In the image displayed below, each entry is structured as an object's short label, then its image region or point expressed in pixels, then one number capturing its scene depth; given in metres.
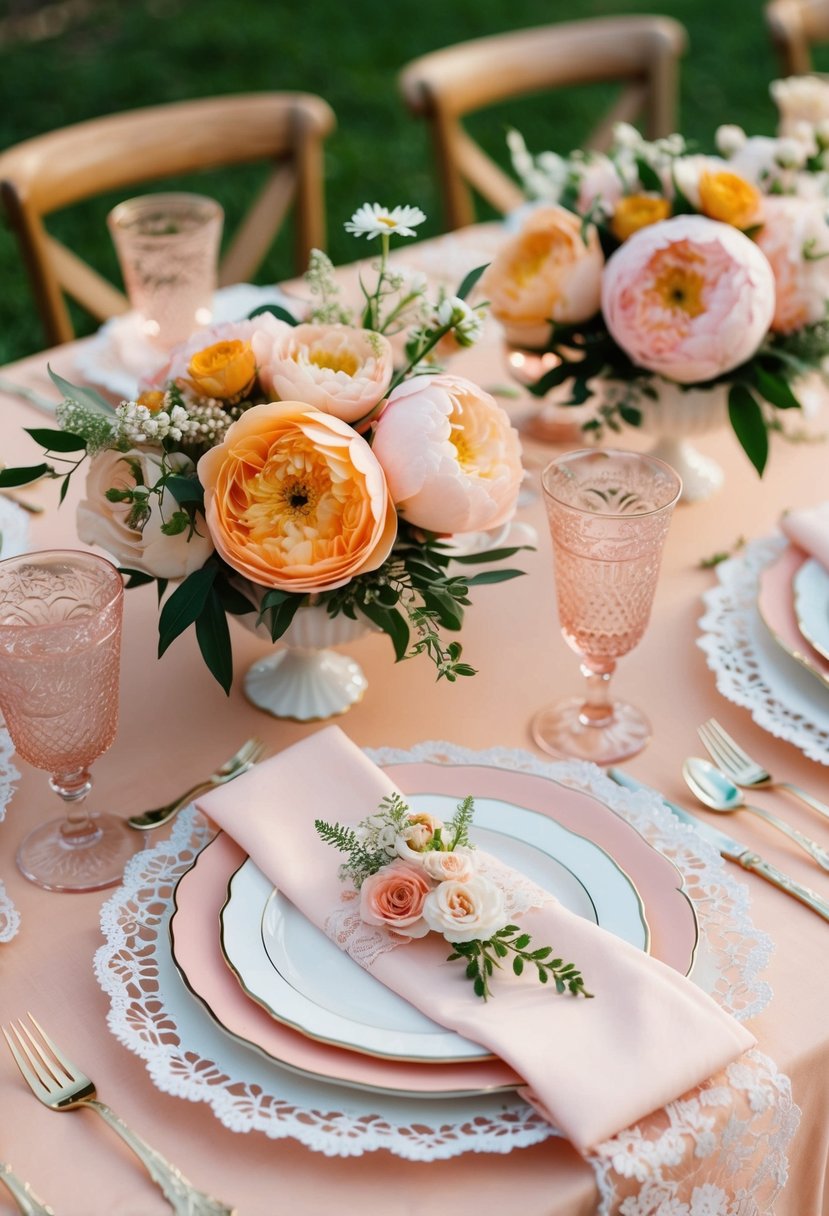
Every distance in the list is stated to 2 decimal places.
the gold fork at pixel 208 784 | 1.08
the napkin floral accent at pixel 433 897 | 0.86
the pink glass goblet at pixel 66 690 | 0.97
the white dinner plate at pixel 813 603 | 1.22
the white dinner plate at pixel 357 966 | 0.84
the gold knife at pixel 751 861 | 1.00
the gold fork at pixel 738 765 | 1.11
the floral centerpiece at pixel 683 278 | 1.34
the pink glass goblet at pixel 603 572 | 1.09
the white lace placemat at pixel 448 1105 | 0.79
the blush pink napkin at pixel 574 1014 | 0.79
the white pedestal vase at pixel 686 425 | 1.46
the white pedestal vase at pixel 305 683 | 1.21
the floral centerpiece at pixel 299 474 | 1.01
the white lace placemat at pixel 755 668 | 1.16
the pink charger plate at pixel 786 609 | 1.20
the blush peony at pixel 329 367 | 1.05
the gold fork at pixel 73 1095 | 0.78
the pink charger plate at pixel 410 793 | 0.82
